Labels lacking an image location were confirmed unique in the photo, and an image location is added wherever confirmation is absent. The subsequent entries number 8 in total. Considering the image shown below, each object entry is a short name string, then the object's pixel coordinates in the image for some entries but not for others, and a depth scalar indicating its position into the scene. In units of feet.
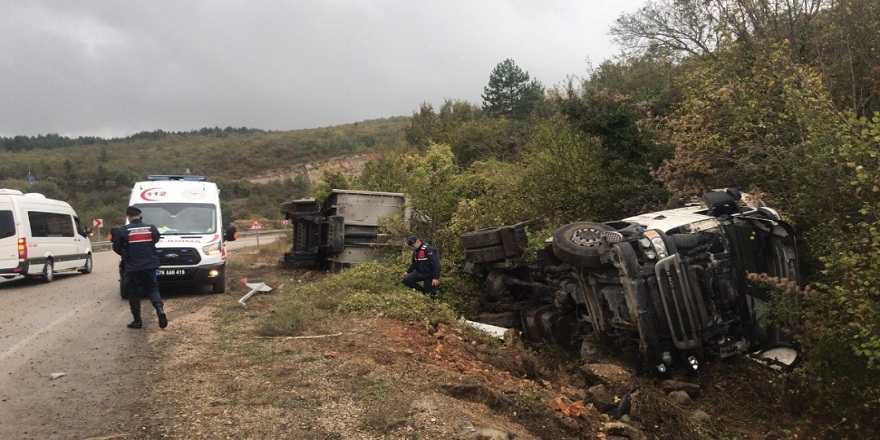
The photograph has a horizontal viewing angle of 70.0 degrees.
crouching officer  35.42
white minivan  48.19
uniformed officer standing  29.43
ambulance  40.99
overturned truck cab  23.32
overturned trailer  51.80
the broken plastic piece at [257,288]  40.14
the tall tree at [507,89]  128.77
